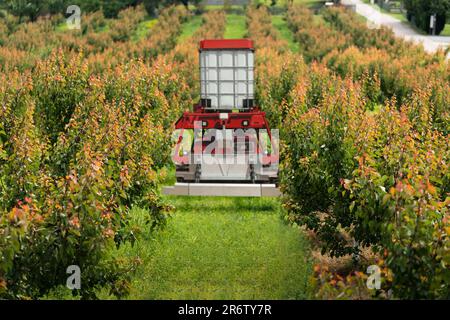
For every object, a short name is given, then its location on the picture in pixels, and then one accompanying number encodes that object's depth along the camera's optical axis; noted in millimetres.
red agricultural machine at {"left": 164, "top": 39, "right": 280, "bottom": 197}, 18625
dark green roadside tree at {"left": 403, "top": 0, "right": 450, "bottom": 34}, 64312
